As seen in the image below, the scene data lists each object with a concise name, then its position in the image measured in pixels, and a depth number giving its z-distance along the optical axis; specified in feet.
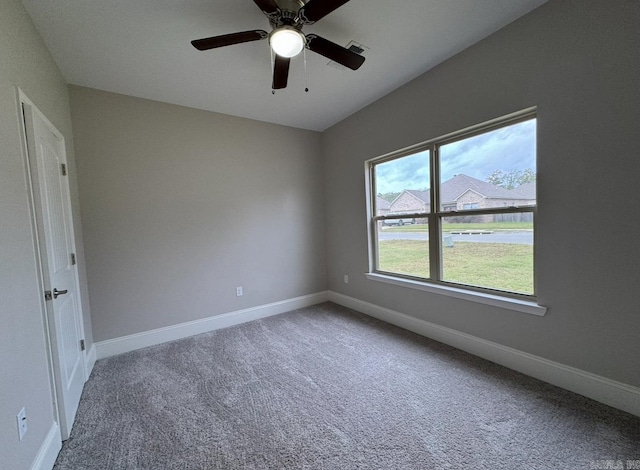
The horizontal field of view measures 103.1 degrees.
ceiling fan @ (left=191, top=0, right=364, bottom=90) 4.66
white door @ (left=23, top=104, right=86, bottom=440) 5.16
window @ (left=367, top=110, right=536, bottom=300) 6.86
